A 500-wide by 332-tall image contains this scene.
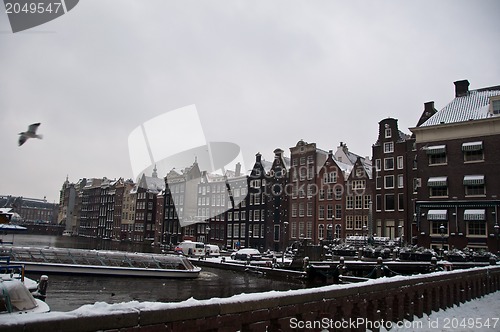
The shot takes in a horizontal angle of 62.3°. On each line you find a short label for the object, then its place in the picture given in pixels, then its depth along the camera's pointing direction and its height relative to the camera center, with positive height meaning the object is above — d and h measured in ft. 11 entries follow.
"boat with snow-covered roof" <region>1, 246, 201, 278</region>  110.11 -13.12
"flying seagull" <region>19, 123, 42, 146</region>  32.30 +6.21
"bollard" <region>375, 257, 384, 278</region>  78.37 -9.16
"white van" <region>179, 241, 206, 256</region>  190.65 -14.02
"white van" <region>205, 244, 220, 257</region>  187.11 -14.82
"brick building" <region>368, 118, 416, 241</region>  168.66 +17.40
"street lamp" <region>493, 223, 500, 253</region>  121.02 -1.18
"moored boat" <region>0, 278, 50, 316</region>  38.15 -8.23
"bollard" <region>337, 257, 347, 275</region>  101.14 -11.04
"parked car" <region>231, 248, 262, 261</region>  158.02 -13.90
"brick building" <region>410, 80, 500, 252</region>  138.21 +17.82
